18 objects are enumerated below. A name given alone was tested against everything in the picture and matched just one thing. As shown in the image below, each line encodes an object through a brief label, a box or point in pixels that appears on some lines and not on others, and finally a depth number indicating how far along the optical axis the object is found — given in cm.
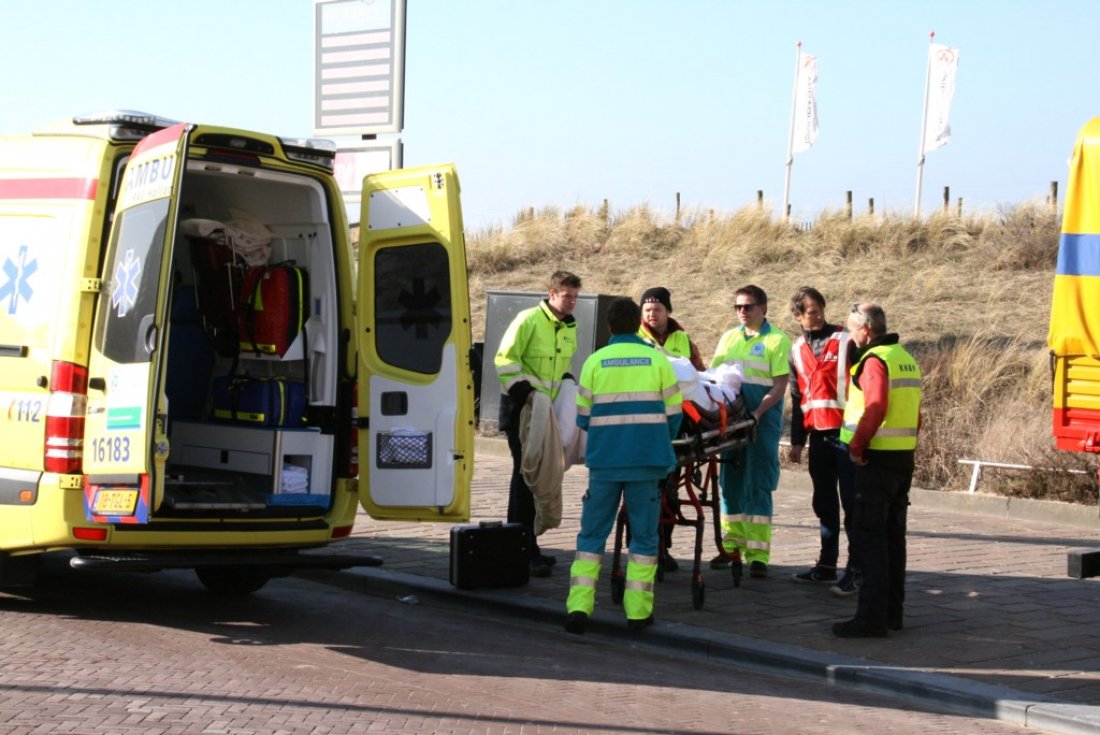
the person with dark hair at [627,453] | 837
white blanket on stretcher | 906
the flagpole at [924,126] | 3051
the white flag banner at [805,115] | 3409
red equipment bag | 915
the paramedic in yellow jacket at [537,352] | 969
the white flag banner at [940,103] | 3180
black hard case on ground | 957
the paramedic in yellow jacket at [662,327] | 1016
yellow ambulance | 777
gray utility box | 1770
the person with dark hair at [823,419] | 953
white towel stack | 890
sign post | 1314
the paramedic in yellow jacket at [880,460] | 826
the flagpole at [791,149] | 3221
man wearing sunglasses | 1013
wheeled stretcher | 907
